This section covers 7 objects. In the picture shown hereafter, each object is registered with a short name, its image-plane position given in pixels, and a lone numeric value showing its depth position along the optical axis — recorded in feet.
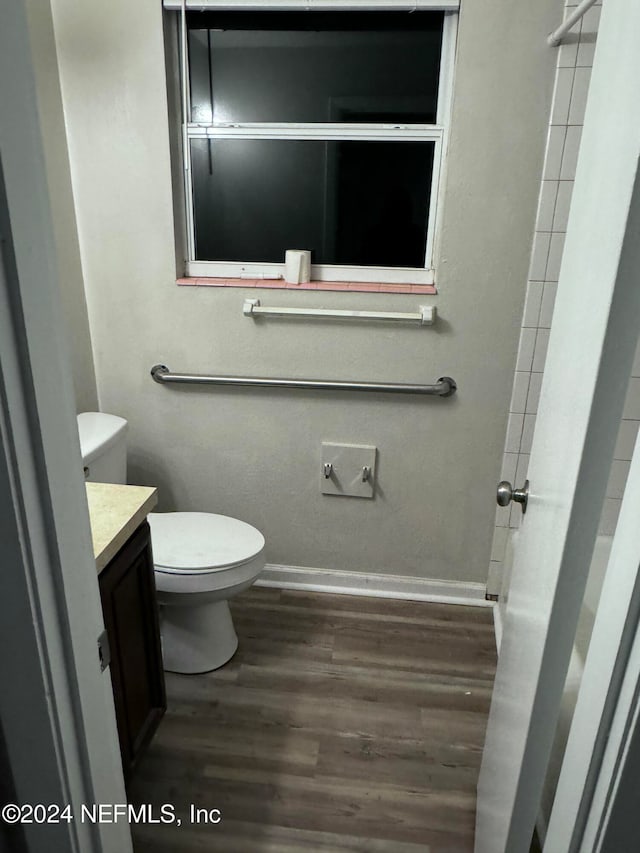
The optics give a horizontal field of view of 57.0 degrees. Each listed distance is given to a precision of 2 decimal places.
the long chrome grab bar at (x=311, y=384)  6.64
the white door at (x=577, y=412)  2.23
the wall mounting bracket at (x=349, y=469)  7.07
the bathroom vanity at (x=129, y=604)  3.92
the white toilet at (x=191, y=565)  5.71
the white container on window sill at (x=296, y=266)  6.55
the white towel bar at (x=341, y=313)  6.36
